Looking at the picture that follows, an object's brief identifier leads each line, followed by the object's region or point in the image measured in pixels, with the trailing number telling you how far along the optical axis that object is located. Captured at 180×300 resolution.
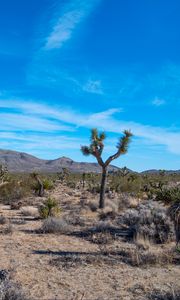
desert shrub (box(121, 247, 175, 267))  6.89
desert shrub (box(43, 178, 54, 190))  23.44
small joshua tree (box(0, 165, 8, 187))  21.79
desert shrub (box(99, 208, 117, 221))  12.88
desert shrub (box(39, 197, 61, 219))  12.40
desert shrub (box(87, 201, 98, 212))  15.61
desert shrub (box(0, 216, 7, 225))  11.02
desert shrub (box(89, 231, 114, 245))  8.77
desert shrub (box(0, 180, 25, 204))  18.66
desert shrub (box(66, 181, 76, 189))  32.79
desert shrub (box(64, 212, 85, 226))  11.44
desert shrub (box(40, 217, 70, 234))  9.86
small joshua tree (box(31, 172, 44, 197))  22.34
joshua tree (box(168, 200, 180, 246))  7.54
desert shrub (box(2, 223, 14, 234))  9.58
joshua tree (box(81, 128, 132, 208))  16.70
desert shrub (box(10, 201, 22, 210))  15.91
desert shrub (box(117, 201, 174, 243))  9.06
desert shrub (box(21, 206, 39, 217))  13.40
